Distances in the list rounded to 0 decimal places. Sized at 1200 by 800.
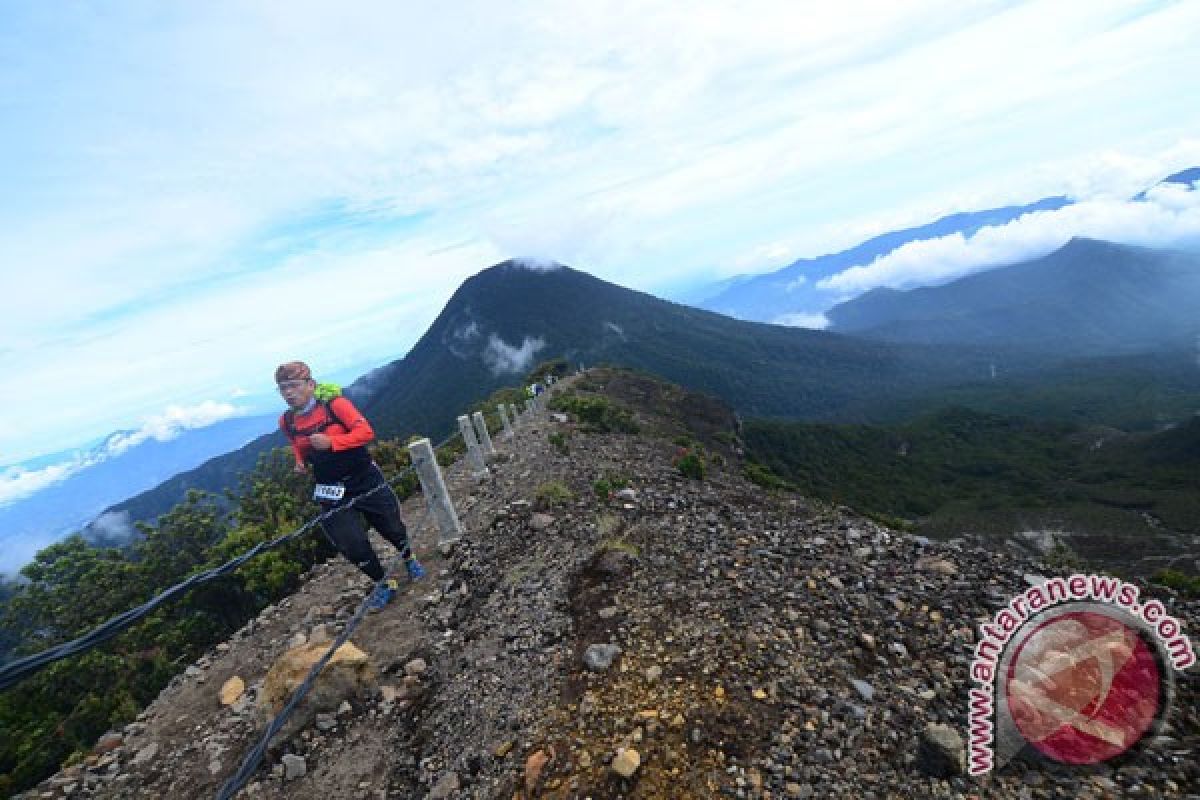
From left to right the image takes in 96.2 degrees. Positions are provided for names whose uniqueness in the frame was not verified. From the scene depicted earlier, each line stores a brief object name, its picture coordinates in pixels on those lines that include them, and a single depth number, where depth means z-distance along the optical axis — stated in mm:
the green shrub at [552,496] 9023
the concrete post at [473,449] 12180
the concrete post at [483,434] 13125
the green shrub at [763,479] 16452
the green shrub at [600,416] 17156
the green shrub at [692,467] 11344
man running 6371
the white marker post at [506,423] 16734
